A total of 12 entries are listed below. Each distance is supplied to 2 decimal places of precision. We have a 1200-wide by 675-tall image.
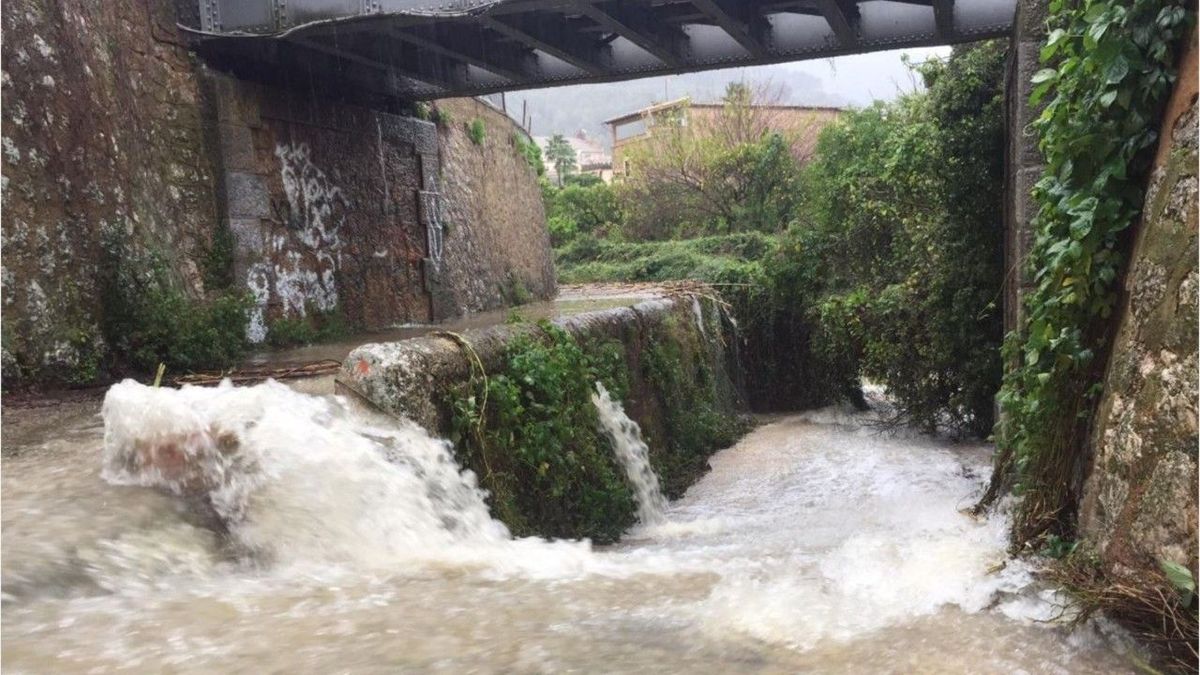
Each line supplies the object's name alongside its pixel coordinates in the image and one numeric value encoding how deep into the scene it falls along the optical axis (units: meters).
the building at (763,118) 29.66
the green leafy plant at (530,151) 17.43
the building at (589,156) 53.72
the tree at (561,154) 46.97
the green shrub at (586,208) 29.89
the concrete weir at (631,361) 5.21
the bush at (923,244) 8.84
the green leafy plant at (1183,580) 2.99
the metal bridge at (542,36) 7.97
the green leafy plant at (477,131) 14.41
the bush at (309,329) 8.85
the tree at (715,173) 26.05
